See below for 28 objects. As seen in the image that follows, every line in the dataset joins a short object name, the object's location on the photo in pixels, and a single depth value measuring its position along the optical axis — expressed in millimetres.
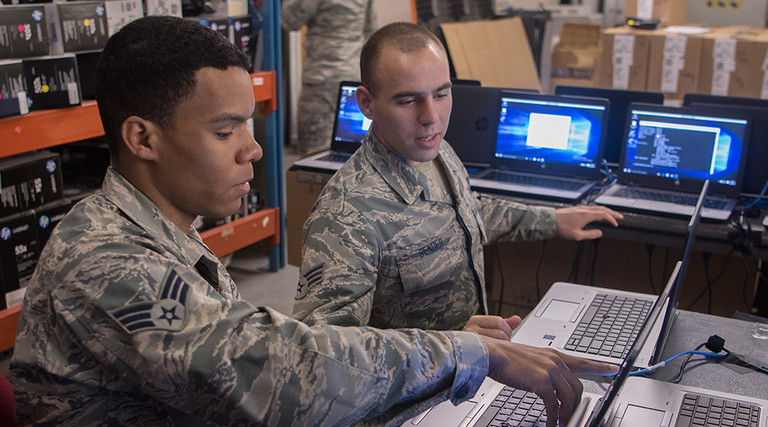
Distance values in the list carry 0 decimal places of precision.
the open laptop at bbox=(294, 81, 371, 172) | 3246
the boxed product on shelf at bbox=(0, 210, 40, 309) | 2639
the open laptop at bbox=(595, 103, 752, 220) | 2578
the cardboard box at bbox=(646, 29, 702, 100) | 4758
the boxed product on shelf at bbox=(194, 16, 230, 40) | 3420
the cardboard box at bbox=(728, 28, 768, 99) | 4562
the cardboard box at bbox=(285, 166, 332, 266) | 3182
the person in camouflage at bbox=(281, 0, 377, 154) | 4820
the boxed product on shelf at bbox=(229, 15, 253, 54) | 3587
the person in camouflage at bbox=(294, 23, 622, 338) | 1502
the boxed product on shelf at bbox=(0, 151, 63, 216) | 2619
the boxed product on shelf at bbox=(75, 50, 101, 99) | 2945
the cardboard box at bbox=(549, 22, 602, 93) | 6008
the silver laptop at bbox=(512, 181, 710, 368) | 1508
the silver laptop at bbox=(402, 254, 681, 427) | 1262
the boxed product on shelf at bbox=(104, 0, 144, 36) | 2934
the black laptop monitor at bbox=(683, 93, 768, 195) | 2619
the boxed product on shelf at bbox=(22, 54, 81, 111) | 2611
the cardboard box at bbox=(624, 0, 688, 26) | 5500
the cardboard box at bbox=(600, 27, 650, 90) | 4863
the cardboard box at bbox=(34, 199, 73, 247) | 2746
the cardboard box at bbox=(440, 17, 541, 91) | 5344
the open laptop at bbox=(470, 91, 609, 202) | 2797
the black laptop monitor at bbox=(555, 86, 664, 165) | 2906
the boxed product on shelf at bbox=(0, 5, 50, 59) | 2506
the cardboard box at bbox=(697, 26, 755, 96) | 4641
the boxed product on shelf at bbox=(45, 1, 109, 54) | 2705
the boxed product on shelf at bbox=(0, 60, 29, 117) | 2477
